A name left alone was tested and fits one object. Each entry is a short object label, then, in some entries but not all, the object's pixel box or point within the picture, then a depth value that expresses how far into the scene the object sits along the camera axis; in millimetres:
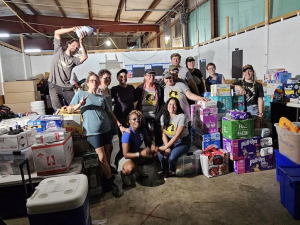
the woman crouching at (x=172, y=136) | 3070
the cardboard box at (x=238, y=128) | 3061
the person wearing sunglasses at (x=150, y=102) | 3324
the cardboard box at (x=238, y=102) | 3521
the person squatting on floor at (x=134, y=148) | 2861
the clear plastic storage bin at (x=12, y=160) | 2322
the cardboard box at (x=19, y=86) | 4742
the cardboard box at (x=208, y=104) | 3264
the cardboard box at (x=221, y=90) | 3369
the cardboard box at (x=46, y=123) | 2654
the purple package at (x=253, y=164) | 3131
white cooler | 1363
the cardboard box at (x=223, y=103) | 3420
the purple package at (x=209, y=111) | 3281
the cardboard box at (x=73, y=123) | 2852
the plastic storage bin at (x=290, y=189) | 2035
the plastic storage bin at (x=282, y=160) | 2416
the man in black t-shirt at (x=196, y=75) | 3963
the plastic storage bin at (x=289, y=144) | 2328
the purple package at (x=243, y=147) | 3086
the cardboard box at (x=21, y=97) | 4777
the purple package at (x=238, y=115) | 3086
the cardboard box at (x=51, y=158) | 2293
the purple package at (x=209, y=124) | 3309
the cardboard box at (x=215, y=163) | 3047
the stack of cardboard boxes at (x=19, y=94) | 4767
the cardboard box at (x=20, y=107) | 4817
